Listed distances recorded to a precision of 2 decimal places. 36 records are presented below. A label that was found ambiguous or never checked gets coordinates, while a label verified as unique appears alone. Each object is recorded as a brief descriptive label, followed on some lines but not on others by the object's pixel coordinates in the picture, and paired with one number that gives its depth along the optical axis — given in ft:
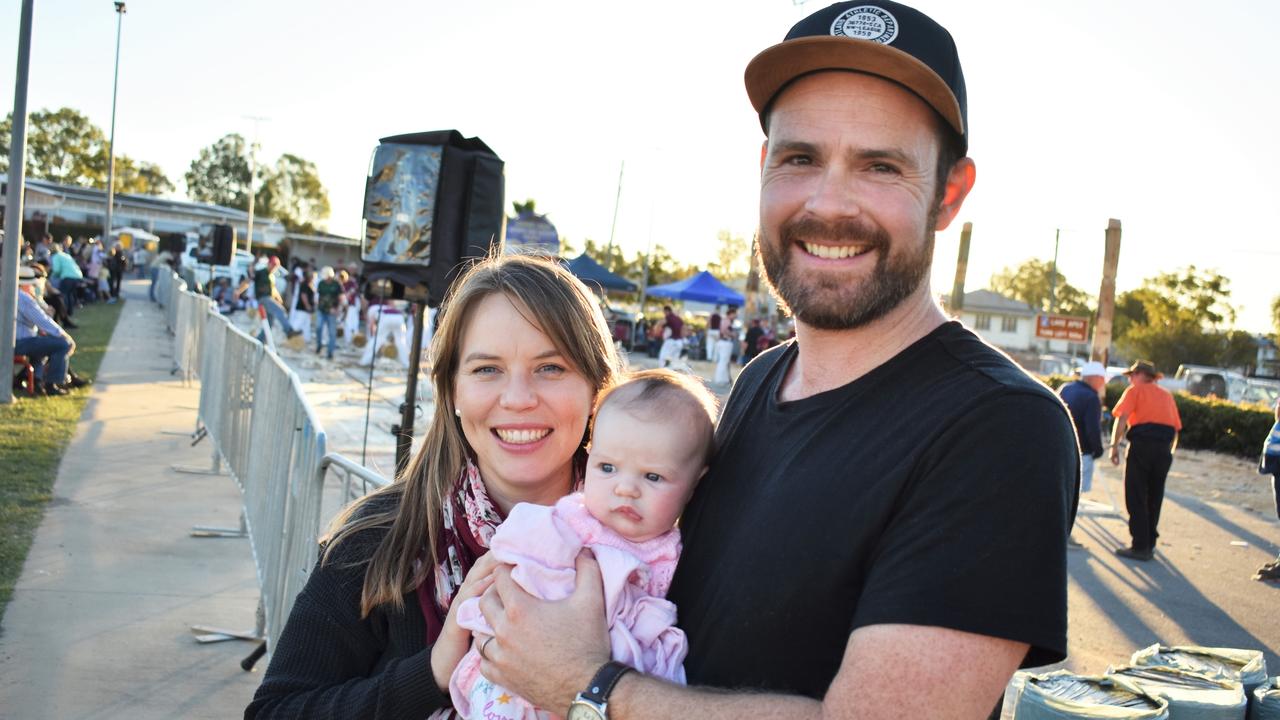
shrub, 65.82
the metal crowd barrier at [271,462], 14.34
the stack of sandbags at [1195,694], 12.12
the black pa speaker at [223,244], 74.28
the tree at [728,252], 360.28
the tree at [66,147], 309.22
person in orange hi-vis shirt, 34.53
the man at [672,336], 100.12
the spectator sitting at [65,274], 85.20
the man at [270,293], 79.10
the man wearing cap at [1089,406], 35.99
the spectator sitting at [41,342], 45.14
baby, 6.28
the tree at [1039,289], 349.20
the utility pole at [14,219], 41.19
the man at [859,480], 4.76
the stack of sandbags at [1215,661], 13.33
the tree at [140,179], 343.67
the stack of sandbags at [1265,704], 12.59
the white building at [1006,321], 291.79
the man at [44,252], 99.04
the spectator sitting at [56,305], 68.03
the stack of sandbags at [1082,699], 11.52
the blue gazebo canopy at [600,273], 103.65
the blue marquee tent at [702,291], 116.67
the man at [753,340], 93.50
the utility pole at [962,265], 94.32
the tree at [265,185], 391.04
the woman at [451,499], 6.94
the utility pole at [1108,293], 78.43
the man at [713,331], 108.78
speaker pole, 24.71
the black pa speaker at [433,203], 23.85
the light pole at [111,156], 149.50
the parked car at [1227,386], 96.17
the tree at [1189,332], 167.53
